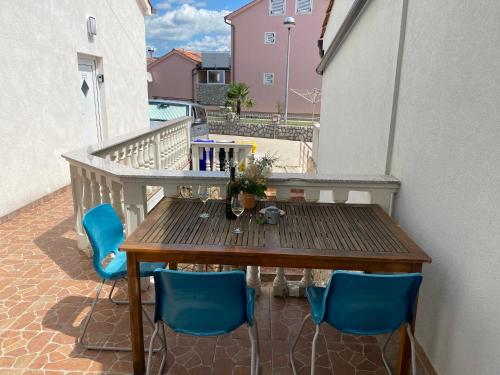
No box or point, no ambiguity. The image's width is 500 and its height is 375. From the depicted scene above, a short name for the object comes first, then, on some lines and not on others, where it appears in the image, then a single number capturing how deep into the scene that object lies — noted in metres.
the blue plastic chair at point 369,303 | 1.93
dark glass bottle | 2.65
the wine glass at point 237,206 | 2.65
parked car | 11.97
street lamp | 18.39
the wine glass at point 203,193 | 2.99
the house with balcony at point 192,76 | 29.89
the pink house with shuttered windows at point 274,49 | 26.00
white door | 7.57
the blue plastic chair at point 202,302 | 1.91
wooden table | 2.14
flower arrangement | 2.79
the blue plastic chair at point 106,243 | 2.58
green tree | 25.42
